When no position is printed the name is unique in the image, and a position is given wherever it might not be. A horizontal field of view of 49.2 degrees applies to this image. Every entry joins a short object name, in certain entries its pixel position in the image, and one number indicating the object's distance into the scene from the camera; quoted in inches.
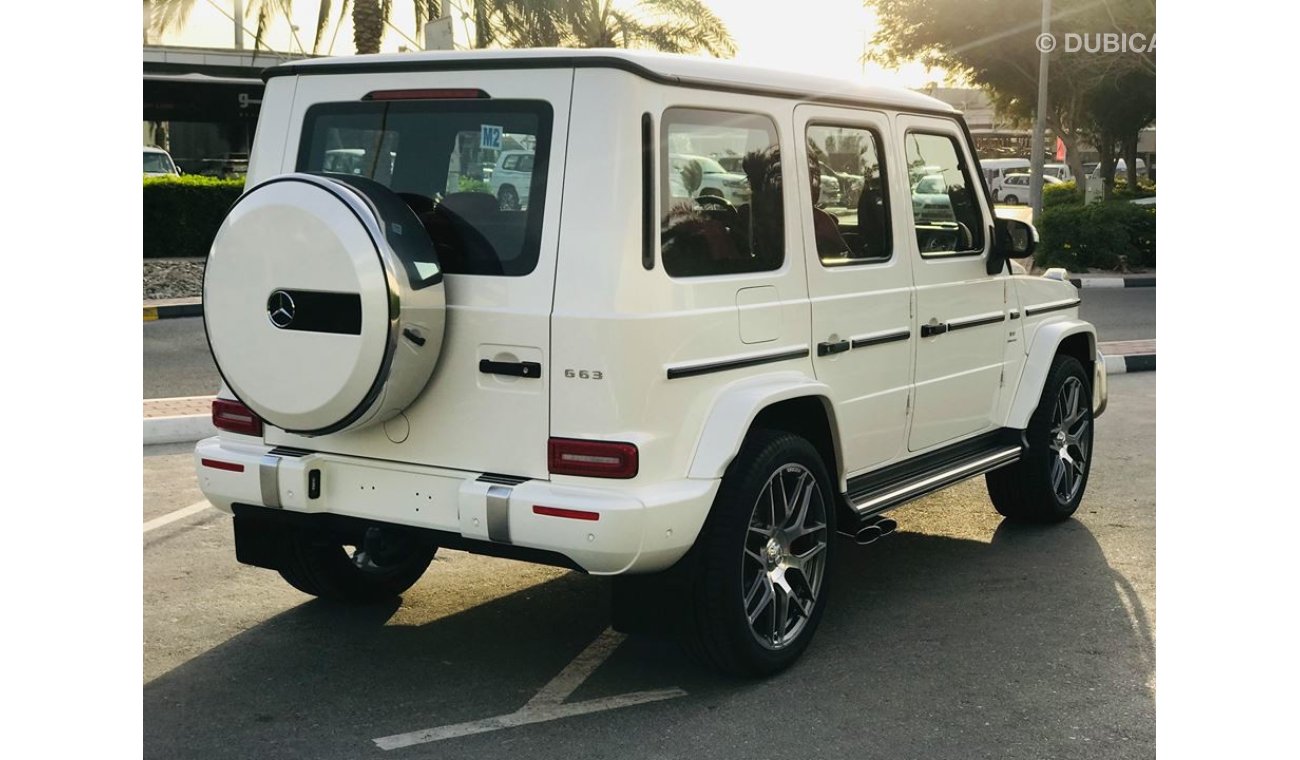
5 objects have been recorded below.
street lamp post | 1157.1
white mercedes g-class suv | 160.6
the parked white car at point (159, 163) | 1015.0
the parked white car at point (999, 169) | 2020.7
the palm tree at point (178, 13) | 936.9
